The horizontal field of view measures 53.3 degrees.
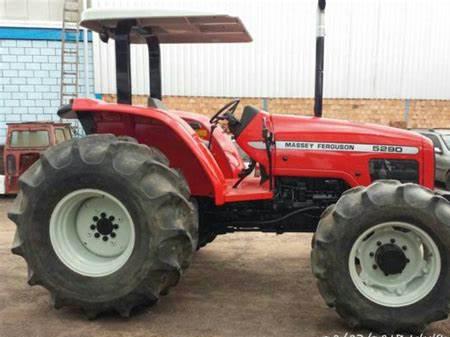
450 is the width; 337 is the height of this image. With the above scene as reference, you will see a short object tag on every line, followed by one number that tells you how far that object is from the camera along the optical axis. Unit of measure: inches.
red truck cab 329.1
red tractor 117.7
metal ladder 454.6
